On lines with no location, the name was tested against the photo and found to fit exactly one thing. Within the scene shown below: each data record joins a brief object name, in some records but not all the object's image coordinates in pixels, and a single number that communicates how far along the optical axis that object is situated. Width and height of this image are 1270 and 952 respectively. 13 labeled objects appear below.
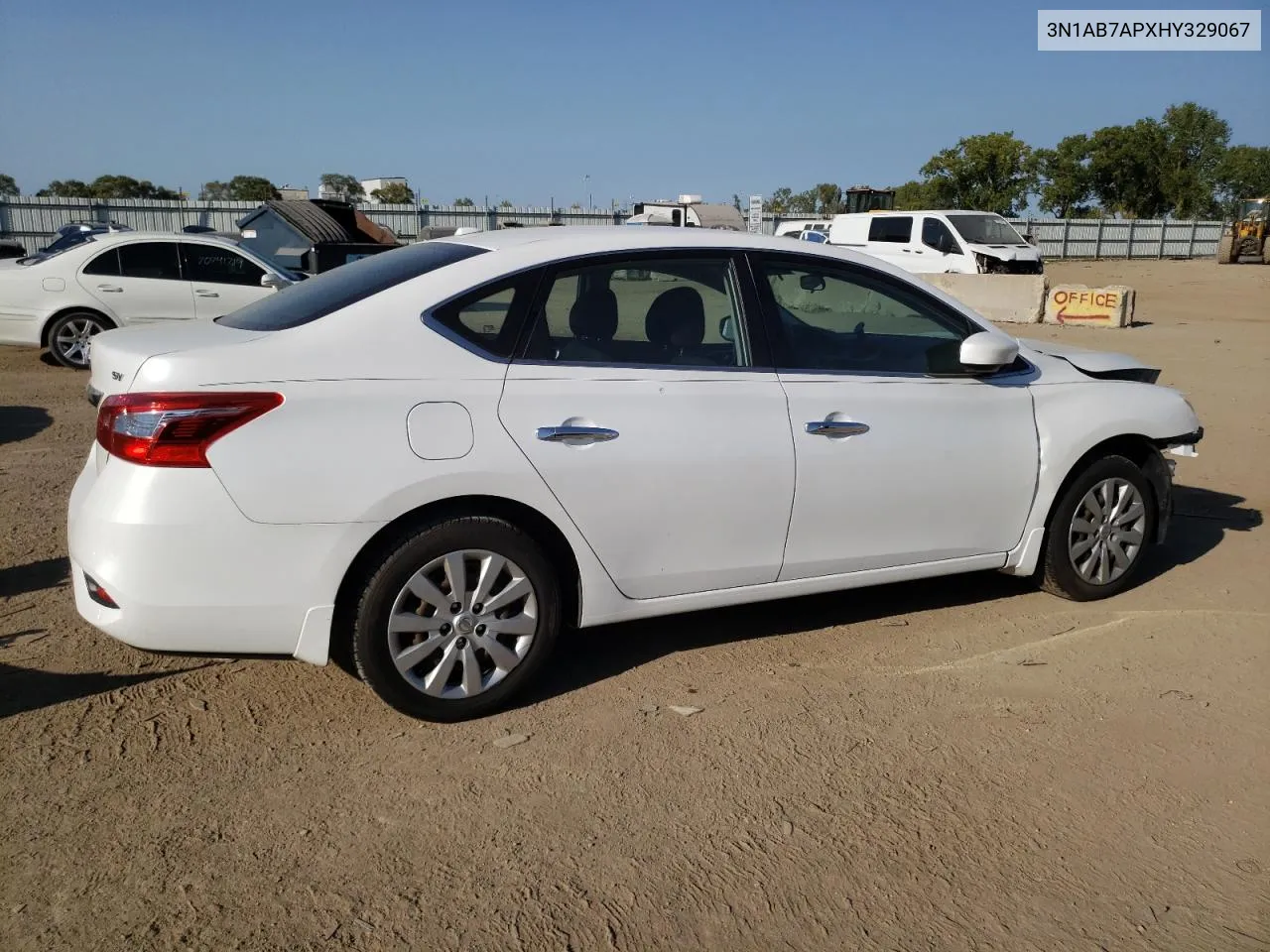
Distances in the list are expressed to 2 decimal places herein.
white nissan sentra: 3.53
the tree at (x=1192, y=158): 53.34
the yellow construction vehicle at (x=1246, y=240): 40.22
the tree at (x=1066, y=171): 52.34
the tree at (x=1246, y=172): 60.59
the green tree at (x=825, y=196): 76.38
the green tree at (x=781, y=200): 87.68
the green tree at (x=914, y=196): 52.02
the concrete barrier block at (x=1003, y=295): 20.42
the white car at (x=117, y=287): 12.12
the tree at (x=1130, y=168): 52.06
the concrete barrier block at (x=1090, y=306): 19.34
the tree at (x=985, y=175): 49.31
